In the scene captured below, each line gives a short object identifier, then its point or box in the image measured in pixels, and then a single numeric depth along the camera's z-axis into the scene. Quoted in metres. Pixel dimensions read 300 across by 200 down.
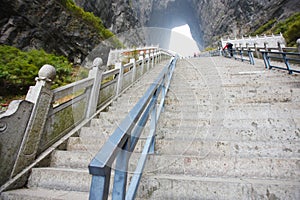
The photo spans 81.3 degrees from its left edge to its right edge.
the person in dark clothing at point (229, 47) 12.41
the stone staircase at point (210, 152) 1.43
